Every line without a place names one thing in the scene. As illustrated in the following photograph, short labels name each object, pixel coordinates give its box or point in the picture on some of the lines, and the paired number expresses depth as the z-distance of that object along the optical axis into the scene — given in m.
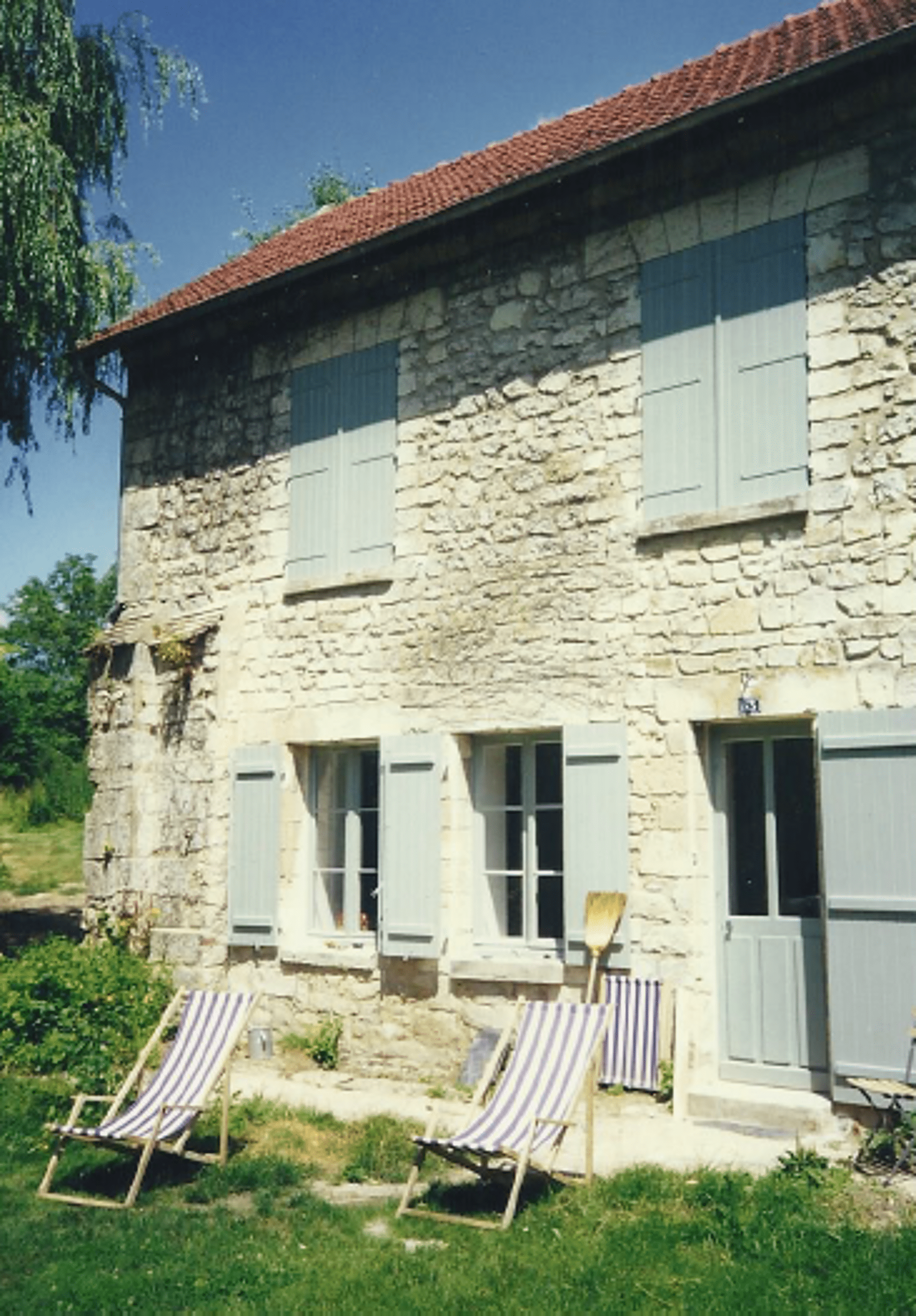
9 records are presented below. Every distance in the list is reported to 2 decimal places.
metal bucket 8.73
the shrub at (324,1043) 8.49
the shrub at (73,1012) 8.34
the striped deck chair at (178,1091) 6.10
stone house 6.92
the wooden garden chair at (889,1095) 6.07
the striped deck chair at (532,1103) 5.44
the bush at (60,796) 19.95
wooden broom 7.37
